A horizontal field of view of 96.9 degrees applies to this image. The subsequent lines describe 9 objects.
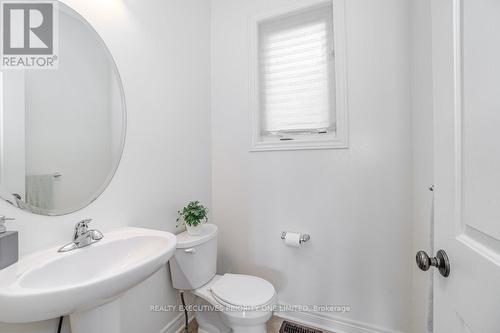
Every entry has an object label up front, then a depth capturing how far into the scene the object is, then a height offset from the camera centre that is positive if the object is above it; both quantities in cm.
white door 40 +1
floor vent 153 -114
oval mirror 83 +18
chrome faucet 91 -30
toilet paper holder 153 -51
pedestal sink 59 -37
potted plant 140 -32
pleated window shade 161 +71
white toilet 119 -74
